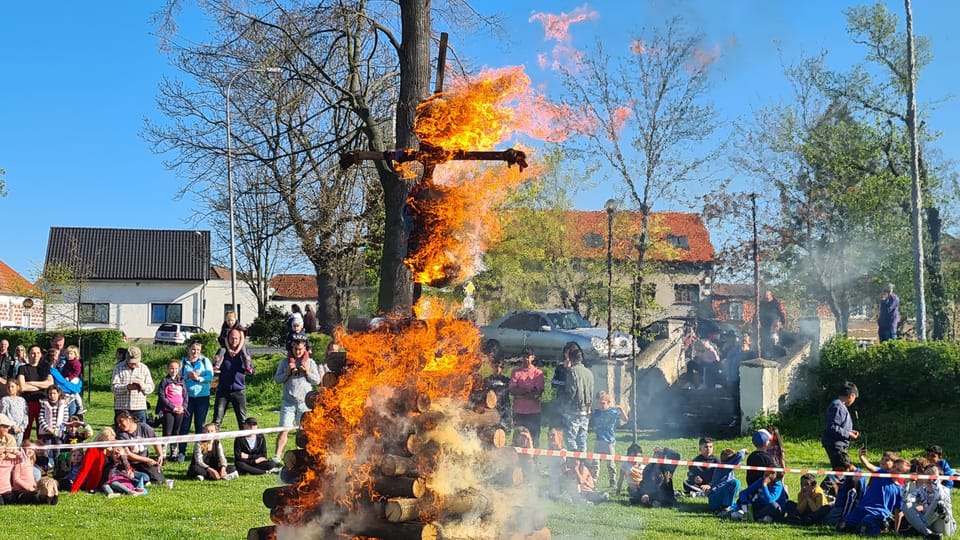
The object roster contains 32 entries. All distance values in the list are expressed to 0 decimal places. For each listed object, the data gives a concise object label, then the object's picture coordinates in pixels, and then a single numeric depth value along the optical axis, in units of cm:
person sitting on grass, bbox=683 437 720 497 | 1244
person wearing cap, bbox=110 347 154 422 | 1316
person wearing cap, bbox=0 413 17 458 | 1074
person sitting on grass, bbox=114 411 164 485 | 1184
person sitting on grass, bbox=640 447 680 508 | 1190
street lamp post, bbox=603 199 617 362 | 1686
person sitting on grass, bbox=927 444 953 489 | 1069
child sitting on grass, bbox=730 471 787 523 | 1109
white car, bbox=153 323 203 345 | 4897
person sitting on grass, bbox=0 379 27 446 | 1240
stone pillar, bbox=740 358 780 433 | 1783
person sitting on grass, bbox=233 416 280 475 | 1298
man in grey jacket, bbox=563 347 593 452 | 1305
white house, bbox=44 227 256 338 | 6050
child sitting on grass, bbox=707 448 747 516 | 1142
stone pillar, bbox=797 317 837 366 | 1962
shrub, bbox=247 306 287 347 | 3803
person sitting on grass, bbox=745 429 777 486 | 1146
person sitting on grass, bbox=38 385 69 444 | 1306
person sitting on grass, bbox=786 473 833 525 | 1091
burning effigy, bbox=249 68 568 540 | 674
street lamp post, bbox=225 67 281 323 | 2346
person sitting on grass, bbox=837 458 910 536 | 1028
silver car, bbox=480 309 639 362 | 2461
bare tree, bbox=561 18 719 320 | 1775
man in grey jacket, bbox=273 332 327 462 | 1341
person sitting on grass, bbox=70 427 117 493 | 1138
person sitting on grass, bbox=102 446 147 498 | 1124
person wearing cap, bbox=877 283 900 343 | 1995
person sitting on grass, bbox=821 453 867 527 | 1066
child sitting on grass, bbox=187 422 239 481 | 1243
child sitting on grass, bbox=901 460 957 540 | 1007
